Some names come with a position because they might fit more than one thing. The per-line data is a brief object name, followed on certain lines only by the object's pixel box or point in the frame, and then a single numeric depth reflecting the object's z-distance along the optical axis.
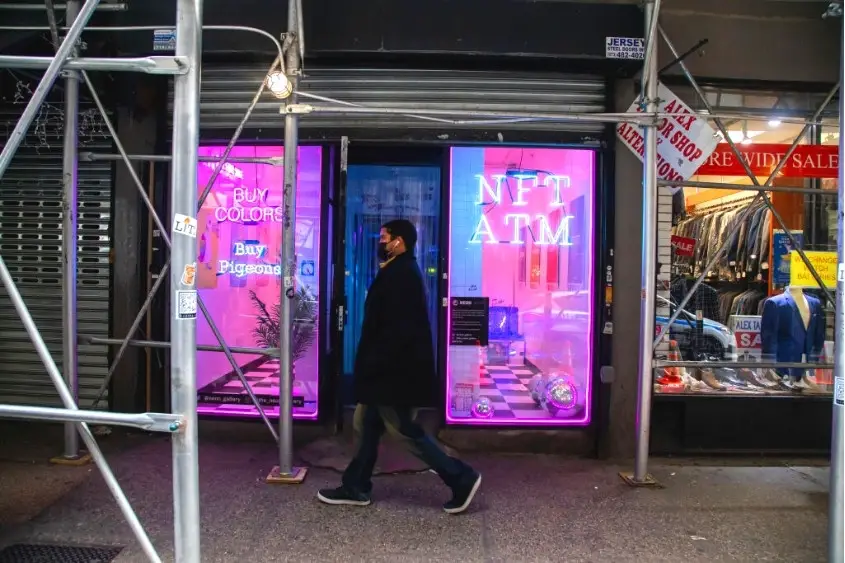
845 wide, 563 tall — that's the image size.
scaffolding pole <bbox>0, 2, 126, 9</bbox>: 4.58
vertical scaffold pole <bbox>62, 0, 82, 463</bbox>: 4.41
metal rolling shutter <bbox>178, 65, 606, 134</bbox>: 5.34
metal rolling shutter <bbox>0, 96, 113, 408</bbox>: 5.46
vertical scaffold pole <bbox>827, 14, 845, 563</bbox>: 2.87
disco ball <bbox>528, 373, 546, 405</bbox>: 5.53
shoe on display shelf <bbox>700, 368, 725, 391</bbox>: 5.44
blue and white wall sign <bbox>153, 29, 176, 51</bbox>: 4.93
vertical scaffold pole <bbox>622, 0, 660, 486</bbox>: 4.33
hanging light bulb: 4.09
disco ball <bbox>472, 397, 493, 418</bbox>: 5.48
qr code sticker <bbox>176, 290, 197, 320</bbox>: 2.36
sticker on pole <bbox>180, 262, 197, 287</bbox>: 2.39
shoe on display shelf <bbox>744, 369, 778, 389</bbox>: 5.50
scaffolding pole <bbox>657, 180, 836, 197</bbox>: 4.43
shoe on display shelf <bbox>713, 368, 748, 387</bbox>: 5.49
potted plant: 5.61
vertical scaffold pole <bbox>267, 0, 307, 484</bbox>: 4.23
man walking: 3.88
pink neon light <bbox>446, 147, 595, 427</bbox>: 5.36
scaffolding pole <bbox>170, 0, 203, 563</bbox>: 2.36
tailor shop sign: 4.97
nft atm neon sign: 5.54
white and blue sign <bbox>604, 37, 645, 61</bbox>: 4.90
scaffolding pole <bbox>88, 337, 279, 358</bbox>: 4.35
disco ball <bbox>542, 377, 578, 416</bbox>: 5.45
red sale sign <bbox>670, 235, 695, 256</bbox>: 5.46
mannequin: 5.45
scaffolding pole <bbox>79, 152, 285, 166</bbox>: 4.39
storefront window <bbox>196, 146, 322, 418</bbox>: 5.56
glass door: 6.51
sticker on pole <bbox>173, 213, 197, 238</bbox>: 2.34
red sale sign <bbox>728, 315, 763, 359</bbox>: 5.49
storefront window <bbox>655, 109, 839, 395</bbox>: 5.44
